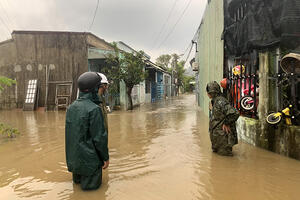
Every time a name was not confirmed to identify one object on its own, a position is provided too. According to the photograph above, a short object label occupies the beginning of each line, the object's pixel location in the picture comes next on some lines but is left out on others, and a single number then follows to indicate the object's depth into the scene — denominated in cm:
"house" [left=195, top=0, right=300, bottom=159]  403
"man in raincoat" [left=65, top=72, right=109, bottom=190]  268
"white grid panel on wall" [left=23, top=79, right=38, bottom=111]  1391
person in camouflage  408
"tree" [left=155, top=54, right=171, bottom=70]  5291
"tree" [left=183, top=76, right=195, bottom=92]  5030
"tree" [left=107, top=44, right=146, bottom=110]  1223
